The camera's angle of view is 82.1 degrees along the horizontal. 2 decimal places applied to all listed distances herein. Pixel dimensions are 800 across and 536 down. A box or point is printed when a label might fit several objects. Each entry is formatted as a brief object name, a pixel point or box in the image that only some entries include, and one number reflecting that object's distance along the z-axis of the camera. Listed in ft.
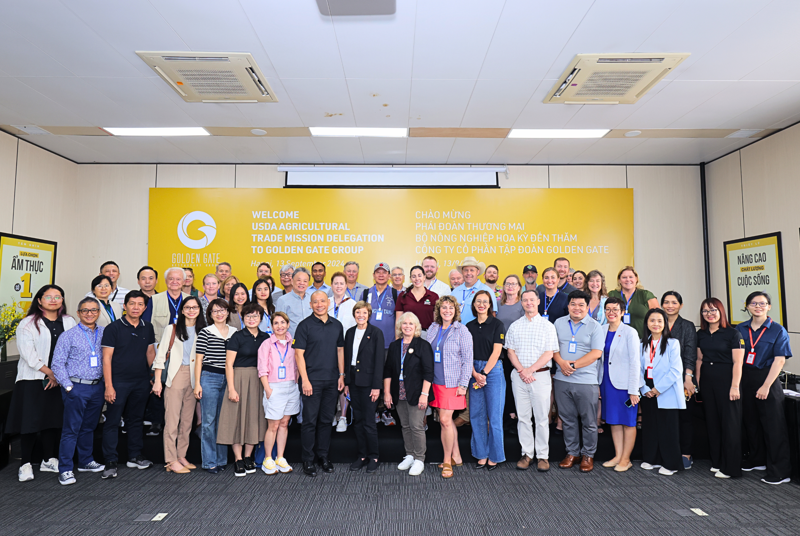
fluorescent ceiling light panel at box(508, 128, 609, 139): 19.01
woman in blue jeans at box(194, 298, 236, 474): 13.37
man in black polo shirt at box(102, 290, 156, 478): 13.15
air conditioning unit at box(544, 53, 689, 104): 12.96
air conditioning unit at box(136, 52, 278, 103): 12.85
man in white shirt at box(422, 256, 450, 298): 17.04
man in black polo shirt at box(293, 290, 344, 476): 13.37
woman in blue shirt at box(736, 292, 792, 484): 12.70
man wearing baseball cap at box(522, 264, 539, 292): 18.48
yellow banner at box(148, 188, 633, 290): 23.18
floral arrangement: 16.33
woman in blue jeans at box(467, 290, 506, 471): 13.62
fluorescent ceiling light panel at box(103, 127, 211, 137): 18.93
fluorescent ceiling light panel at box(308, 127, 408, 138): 18.89
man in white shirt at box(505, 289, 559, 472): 13.52
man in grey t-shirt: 13.50
